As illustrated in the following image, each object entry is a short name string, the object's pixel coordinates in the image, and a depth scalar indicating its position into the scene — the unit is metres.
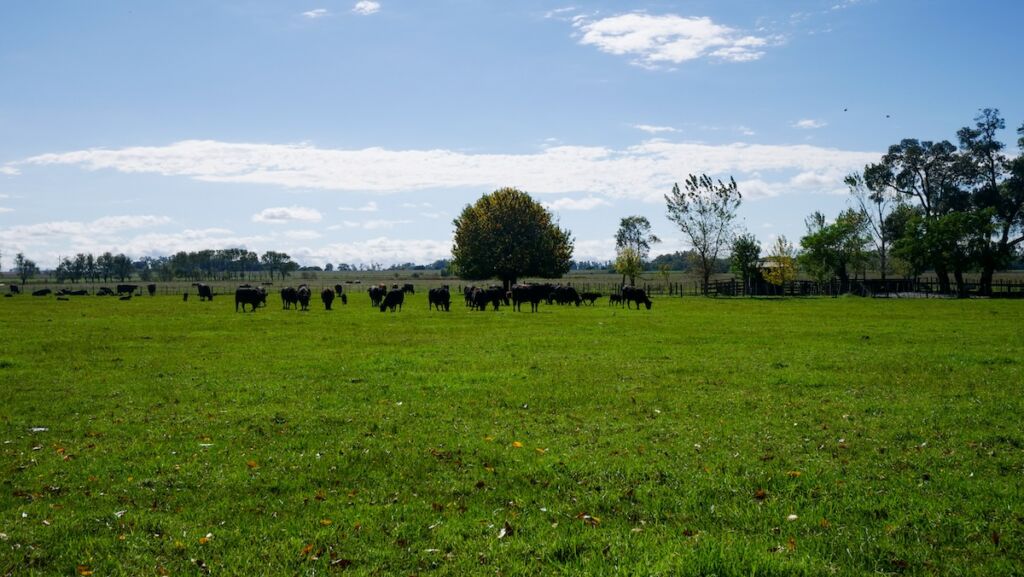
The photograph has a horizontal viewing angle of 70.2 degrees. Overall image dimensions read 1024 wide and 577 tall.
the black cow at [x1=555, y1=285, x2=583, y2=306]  62.06
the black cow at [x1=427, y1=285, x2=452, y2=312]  51.44
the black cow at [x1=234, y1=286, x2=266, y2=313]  53.16
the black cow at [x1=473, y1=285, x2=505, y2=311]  51.59
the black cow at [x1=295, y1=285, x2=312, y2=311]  55.69
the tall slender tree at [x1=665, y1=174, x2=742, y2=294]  92.69
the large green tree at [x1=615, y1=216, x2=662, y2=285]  170.00
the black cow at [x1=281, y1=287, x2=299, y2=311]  56.53
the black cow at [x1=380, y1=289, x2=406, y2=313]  50.58
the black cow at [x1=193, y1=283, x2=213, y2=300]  76.68
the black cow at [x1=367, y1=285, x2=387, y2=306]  61.22
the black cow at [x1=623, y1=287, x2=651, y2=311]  56.74
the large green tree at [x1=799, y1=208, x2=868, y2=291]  88.69
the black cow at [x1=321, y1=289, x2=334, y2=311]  54.74
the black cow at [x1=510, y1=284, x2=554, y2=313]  49.28
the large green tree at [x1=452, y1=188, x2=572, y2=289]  86.25
